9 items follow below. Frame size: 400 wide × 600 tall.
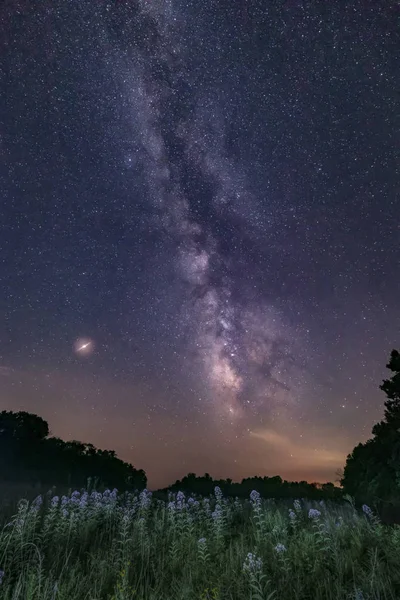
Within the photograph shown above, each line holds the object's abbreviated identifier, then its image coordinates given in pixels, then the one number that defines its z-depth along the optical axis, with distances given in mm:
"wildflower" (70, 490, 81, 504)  9223
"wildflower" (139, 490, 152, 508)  9997
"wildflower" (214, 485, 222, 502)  10383
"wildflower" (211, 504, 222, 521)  8489
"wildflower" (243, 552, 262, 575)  4410
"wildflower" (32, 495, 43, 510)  8611
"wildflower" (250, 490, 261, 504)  8375
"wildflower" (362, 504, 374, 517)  8160
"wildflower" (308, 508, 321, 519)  6840
